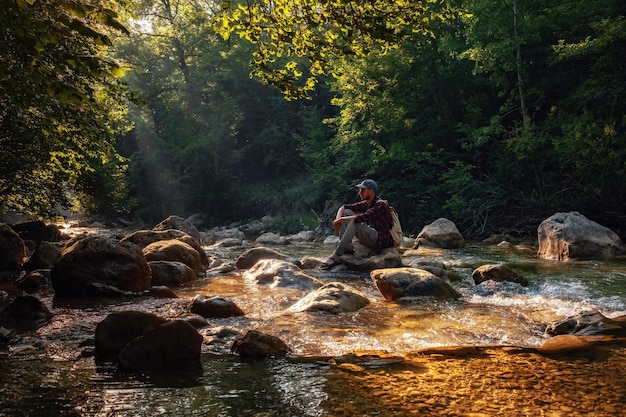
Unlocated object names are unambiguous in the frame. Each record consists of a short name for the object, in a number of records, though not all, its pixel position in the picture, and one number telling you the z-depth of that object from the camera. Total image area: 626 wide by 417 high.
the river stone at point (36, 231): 17.86
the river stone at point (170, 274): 8.16
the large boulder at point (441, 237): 14.20
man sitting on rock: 9.38
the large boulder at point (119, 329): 3.99
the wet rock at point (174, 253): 9.41
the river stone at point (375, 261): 9.30
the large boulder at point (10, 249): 9.79
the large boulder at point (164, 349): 3.68
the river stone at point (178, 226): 15.11
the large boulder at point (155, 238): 10.85
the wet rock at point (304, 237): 21.66
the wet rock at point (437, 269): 8.52
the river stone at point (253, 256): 10.39
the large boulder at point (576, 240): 10.80
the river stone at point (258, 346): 4.04
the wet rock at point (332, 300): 5.75
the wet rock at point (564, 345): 4.12
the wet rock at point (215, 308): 5.58
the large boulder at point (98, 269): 6.86
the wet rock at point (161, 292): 6.88
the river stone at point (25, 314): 5.00
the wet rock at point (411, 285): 6.76
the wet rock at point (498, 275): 7.74
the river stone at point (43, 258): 9.95
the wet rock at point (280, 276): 7.61
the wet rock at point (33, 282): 7.59
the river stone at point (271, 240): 18.98
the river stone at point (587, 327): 4.66
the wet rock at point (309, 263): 10.24
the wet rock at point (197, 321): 4.97
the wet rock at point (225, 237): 18.10
